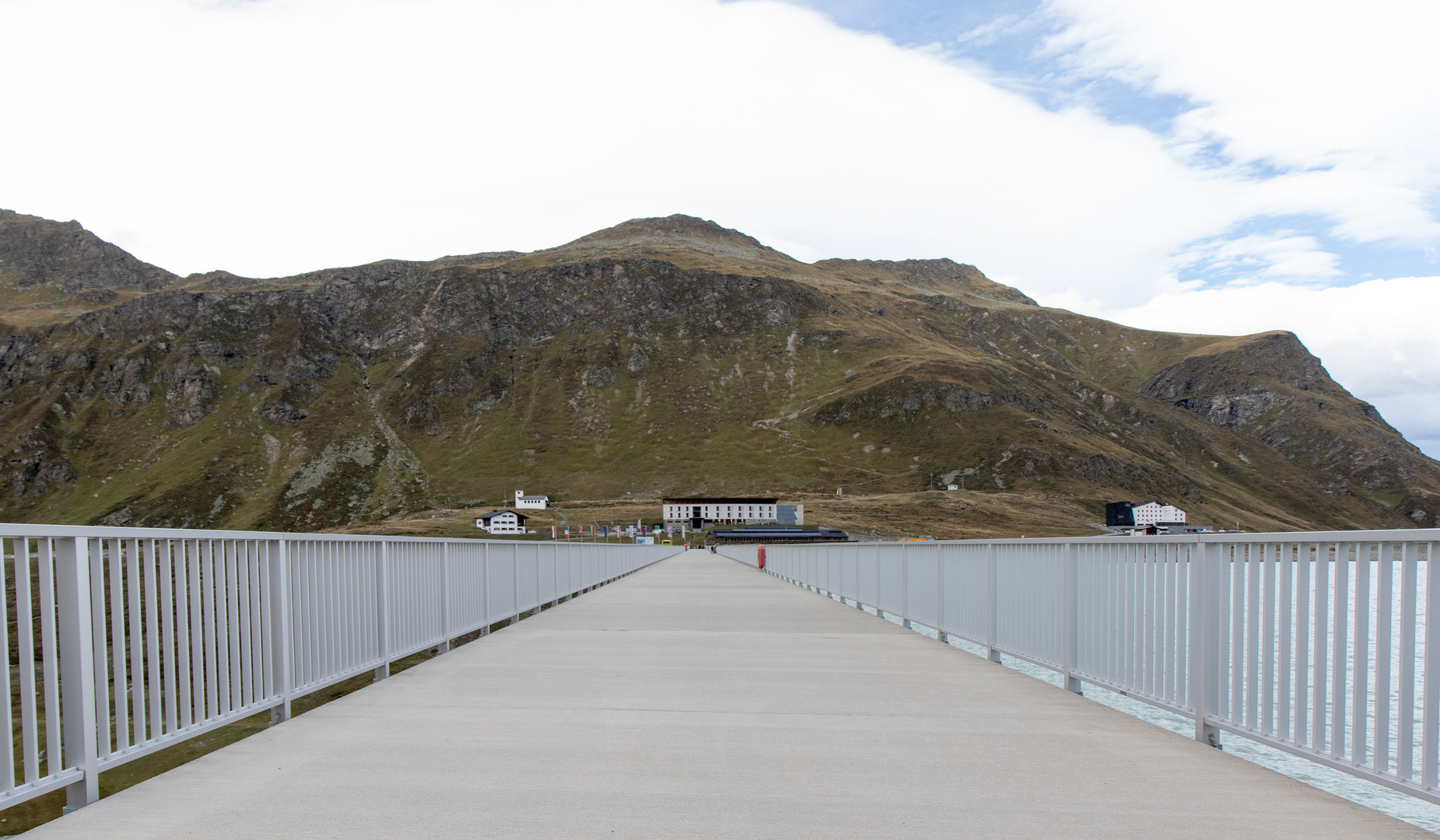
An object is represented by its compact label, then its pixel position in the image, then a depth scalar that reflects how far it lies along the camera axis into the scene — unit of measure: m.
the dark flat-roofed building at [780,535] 85.44
